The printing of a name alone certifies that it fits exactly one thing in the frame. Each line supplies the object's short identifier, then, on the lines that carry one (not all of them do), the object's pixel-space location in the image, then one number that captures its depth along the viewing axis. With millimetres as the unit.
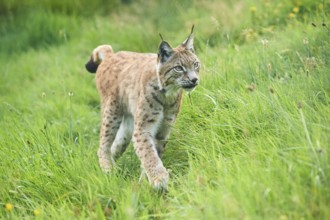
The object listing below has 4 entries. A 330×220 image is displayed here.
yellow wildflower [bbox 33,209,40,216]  9253
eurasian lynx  11109
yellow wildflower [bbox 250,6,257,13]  17594
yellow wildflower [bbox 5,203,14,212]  9314
